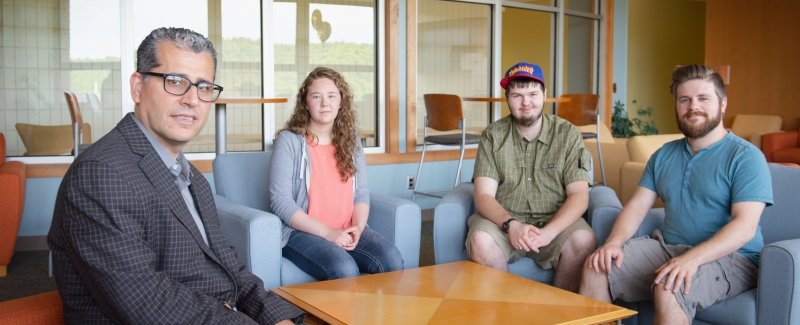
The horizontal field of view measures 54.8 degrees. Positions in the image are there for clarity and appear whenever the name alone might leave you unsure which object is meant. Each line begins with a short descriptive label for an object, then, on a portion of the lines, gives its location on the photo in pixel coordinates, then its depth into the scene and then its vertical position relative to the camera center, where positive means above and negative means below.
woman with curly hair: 2.99 -0.25
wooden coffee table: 2.09 -0.52
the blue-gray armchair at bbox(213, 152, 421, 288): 2.79 -0.39
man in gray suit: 1.48 -0.20
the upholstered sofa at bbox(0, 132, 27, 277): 4.17 -0.48
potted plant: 8.40 -0.01
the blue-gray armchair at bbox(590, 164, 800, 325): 2.35 -0.47
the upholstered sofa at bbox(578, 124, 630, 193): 5.88 -0.27
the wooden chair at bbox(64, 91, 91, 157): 4.40 +0.01
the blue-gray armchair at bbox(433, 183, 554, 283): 3.32 -0.47
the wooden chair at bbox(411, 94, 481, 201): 5.96 +0.02
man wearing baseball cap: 3.07 -0.28
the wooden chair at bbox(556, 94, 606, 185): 6.65 +0.10
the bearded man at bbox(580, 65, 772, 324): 2.51 -0.35
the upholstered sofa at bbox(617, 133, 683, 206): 4.73 -0.24
